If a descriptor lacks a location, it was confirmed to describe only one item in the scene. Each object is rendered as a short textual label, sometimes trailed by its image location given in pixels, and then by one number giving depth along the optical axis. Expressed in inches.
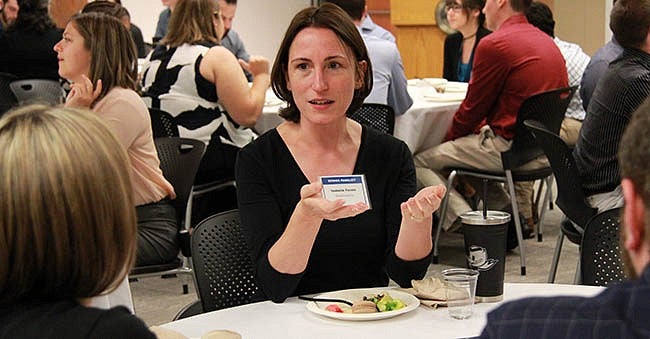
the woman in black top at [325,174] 95.3
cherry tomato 83.4
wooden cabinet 356.5
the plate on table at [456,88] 240.8
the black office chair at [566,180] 146.4
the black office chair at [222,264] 103.6
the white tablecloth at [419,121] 216.8
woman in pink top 150.9
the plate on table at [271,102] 223.8
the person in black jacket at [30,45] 252.2
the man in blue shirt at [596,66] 213.5
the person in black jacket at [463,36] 273.6
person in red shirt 207.3
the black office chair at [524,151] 195.2
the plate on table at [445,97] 228.7
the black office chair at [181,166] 157.5
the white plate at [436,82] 249.4
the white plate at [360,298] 81.2
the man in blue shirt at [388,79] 216.8
